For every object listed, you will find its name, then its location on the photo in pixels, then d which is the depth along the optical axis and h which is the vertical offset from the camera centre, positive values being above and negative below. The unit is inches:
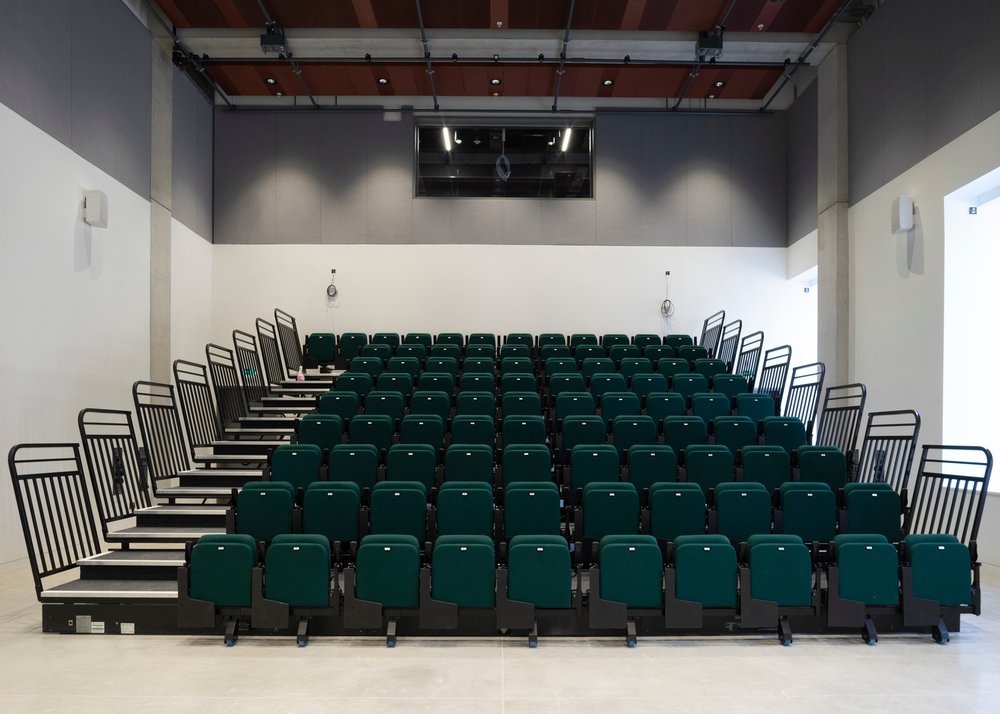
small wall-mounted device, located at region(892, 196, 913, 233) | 368.8 +69.0
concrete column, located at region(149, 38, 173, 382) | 428.1 +80.8
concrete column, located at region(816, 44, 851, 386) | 440.1 +77.6
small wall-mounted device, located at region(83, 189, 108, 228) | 355.3 +68.5
